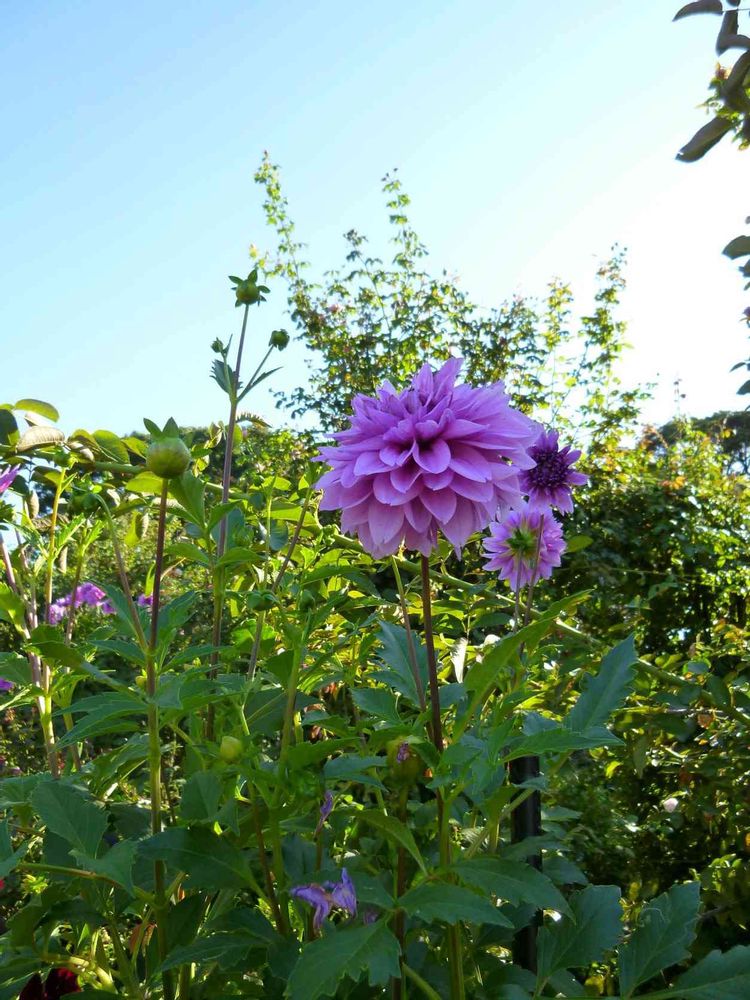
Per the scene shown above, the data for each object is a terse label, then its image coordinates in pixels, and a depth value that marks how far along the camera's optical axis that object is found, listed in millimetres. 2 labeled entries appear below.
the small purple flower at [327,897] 644
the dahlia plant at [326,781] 663
